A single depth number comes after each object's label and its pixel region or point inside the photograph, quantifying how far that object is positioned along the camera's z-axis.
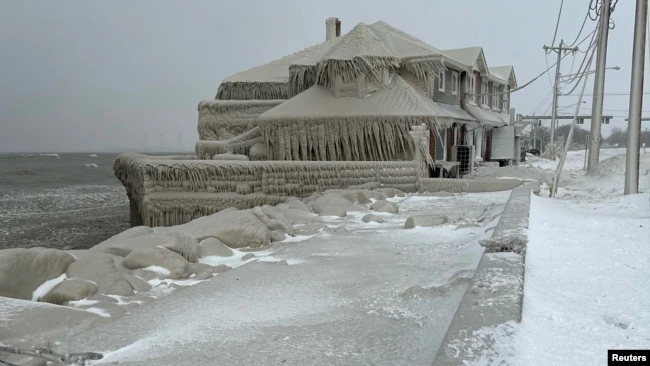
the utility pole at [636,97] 9.54
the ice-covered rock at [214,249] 5.85
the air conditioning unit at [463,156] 21.49
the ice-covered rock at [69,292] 4.21
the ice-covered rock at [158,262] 4.98
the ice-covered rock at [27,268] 4.25
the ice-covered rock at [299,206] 9.38
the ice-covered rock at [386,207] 8.87
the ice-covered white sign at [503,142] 29.03
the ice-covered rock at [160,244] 5.41
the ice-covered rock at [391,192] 11.55
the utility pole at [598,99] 13.73
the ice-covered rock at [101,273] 4.41
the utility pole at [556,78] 33.06
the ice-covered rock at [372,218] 7.90
